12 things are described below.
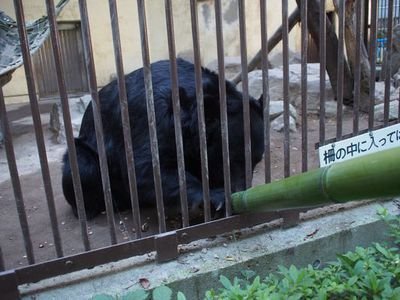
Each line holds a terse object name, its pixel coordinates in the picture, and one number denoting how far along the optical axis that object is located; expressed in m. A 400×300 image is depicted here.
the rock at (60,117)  5.21
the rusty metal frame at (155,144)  1.93
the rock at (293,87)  5.63
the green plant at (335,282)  2.00
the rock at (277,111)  5.04
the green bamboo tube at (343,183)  1.02
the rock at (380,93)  5.21
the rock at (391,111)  4.79
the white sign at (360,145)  2.50
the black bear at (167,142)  2.56
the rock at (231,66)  9.39
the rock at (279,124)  4.81
